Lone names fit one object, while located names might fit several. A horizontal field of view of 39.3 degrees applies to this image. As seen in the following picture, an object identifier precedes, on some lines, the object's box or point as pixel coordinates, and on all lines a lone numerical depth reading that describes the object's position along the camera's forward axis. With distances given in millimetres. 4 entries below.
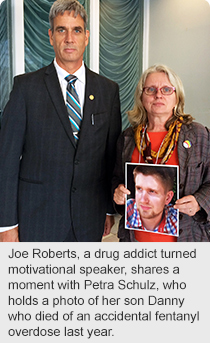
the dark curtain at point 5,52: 2941
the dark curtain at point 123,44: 4520
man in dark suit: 1544
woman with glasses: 1358
